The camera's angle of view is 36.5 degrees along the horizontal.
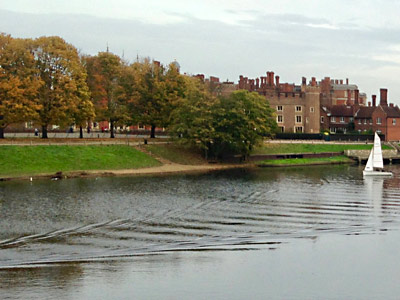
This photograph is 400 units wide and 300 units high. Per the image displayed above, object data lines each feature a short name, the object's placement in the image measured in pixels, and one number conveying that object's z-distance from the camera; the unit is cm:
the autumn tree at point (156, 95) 10356
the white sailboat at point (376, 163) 8438
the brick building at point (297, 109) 14862
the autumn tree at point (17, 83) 8844
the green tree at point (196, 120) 9425
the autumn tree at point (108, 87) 10450
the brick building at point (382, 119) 14175
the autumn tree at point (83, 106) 9622
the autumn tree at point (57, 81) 9300
